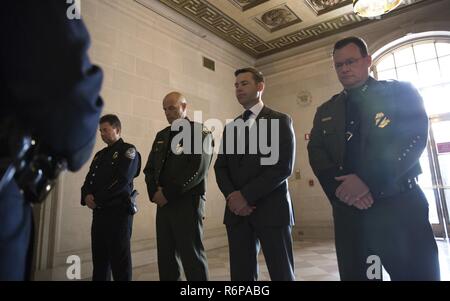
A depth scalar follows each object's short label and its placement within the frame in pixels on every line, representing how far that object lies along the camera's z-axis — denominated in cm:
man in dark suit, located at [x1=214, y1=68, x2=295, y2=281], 167
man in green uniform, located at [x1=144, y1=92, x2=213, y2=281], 204
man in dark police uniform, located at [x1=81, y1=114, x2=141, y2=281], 227
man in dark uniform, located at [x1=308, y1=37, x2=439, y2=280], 124
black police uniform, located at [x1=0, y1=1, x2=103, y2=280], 63
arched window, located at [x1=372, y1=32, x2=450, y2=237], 560
